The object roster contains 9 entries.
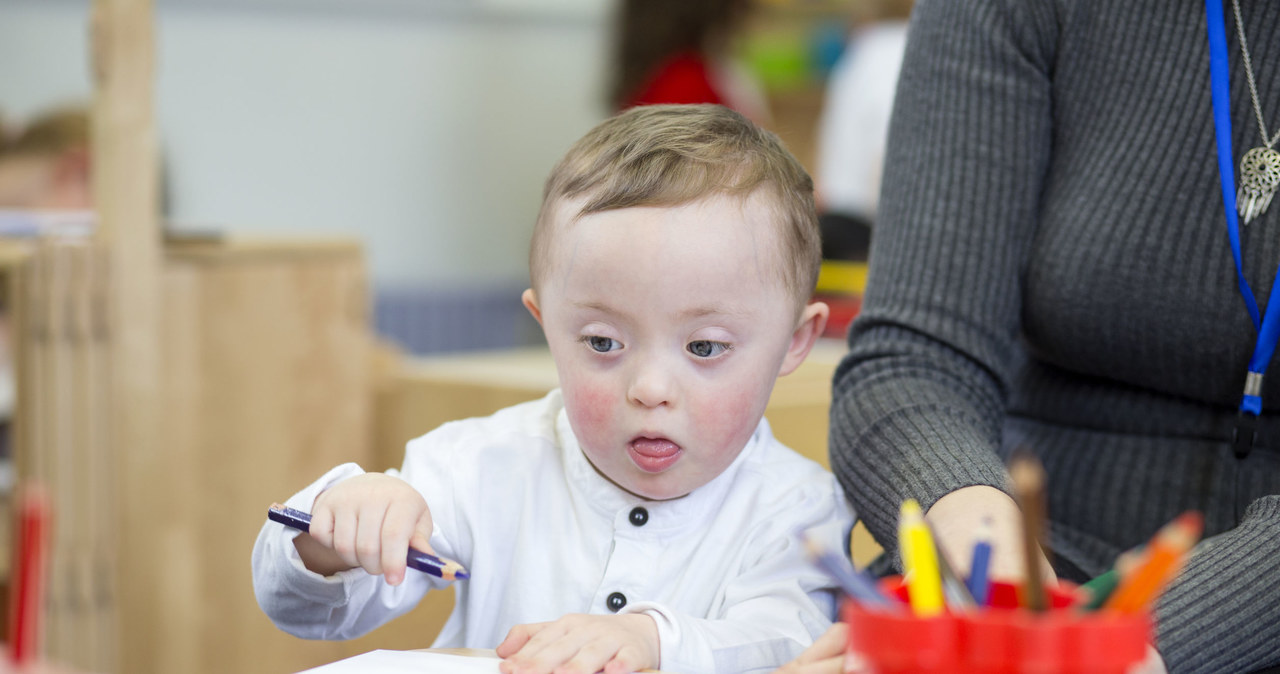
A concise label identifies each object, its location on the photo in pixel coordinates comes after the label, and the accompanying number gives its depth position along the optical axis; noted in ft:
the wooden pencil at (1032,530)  4.20
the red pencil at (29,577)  4.37
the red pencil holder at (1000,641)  4.73
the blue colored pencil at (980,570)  4.83
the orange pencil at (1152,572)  4.32
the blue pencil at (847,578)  4.78
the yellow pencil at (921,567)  4.79
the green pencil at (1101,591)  4.80
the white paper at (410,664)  5.24
